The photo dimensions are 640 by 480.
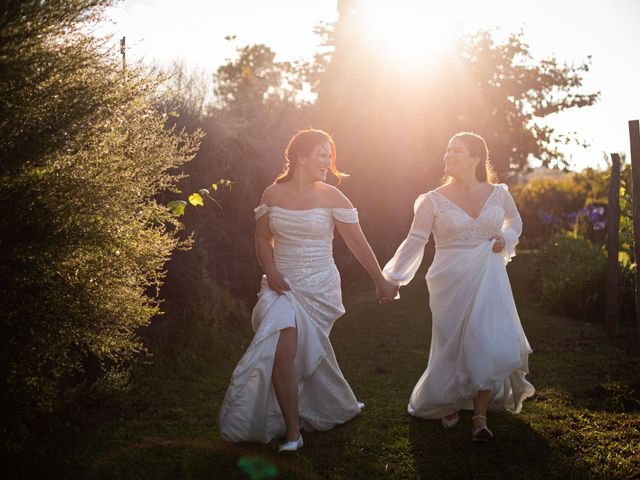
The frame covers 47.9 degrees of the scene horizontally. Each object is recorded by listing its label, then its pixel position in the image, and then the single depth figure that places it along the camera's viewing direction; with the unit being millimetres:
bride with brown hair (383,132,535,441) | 5305
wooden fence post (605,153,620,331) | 9602
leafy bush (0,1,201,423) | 4469
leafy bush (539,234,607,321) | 11086
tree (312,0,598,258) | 15242
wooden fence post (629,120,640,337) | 7152
